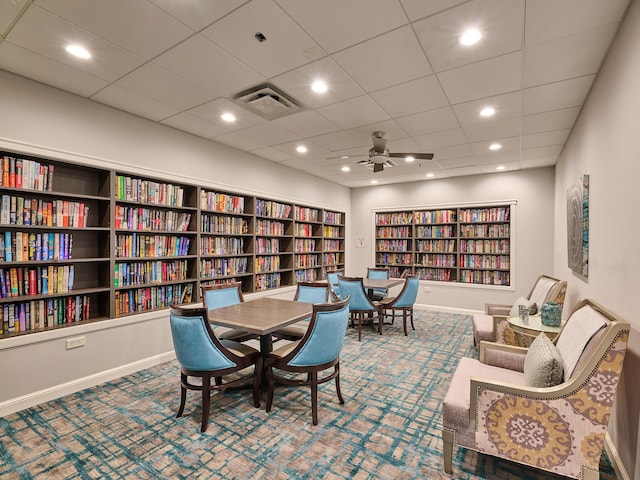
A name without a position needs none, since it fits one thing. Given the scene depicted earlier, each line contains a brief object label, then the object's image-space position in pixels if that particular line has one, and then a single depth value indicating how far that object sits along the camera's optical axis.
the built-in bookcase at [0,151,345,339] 2.72
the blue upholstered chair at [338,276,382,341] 4.53
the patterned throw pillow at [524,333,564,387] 1.76
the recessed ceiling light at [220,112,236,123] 3.42
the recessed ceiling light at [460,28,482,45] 2.04
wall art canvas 2.87
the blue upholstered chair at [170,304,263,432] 2.25
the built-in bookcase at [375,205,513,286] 6.08
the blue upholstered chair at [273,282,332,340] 3.87
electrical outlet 2.94
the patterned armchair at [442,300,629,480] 1.57
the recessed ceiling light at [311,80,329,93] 2.71
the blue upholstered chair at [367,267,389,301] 6.17
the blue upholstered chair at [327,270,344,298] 5.53
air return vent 2.88
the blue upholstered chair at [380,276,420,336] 4.72
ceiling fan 3.86
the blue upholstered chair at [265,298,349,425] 2.37
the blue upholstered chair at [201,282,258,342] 3.26
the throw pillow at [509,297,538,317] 3.15
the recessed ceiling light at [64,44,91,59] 2.27
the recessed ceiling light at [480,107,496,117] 3.21
